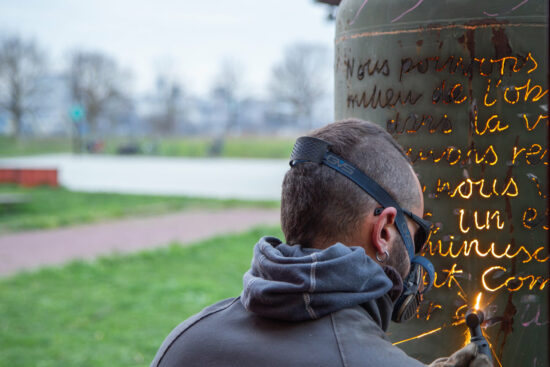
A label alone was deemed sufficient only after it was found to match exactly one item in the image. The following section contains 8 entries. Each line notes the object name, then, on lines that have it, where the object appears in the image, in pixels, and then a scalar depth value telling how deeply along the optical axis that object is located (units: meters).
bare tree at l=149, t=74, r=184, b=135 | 51.22
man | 1.29
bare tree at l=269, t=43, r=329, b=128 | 47.22
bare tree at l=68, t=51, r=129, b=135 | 47.69
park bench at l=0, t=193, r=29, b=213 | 12.48
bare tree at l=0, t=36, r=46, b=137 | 42.34
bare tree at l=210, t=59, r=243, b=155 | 51.59
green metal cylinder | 2.13
